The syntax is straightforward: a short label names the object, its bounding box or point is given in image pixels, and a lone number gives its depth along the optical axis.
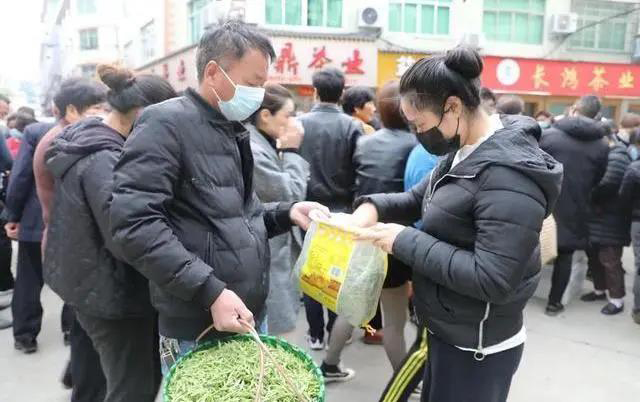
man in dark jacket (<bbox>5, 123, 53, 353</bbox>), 3.41
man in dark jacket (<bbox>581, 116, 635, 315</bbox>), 4.36
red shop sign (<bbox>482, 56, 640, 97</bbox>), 13.99
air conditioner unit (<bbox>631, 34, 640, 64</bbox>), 15.05
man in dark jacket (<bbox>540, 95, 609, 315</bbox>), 4.21
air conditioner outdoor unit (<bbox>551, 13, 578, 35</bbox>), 14.12
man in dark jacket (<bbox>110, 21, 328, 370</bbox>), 1.44
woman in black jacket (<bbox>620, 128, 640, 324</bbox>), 4.04
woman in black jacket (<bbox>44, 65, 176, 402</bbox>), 2.02
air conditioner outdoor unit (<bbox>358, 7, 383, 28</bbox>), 13.15
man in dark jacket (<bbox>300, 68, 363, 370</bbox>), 3.42
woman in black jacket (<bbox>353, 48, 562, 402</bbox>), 1.44
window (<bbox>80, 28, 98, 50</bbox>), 29.78
